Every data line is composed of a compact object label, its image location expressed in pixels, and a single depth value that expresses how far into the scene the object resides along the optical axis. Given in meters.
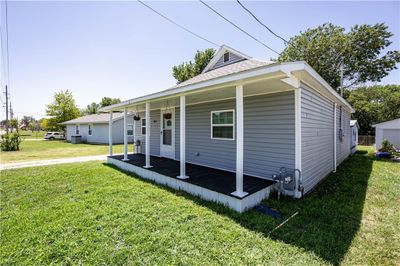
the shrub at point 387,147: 11.53
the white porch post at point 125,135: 8.04
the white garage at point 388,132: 14.01
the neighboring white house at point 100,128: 19.77
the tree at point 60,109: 27.67
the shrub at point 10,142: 13.73
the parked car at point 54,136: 27.31
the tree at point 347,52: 16.88
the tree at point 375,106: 22.23
